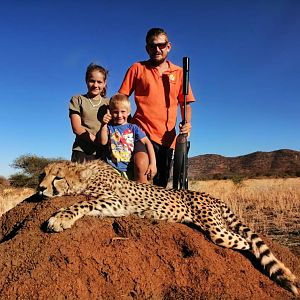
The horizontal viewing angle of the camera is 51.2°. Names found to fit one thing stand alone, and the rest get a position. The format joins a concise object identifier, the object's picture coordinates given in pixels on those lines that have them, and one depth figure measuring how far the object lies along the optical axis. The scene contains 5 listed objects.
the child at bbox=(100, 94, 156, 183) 3.55
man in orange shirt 3.99
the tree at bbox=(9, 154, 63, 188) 14.66
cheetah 2.86
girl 3.82
